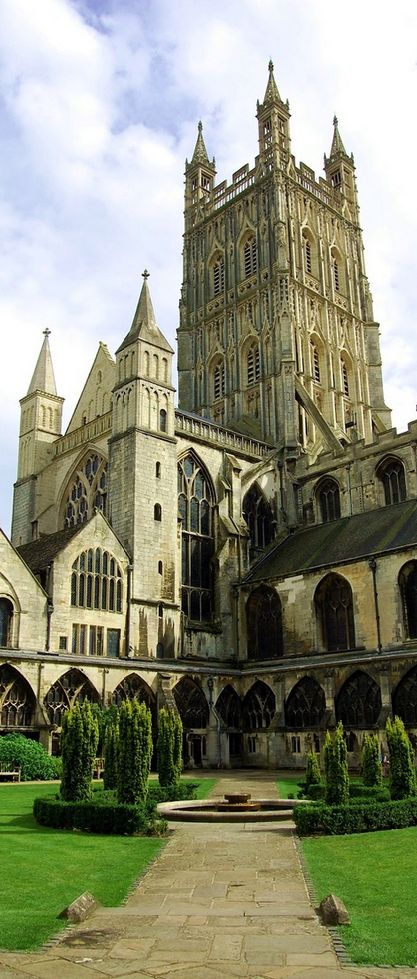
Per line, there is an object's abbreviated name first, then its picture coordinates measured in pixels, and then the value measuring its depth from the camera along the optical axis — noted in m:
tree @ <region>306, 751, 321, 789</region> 23.67
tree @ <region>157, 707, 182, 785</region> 23.28
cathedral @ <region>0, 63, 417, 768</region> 37.59
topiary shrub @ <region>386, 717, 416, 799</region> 19.56
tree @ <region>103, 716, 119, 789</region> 21.70
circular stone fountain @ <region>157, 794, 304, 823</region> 19.14
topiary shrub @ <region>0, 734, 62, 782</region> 30.55
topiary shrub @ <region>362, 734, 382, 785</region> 21.97
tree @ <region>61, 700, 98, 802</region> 18.94
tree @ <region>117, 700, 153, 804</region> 18.47
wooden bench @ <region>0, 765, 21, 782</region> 29.55
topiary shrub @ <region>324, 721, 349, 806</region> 18.48
